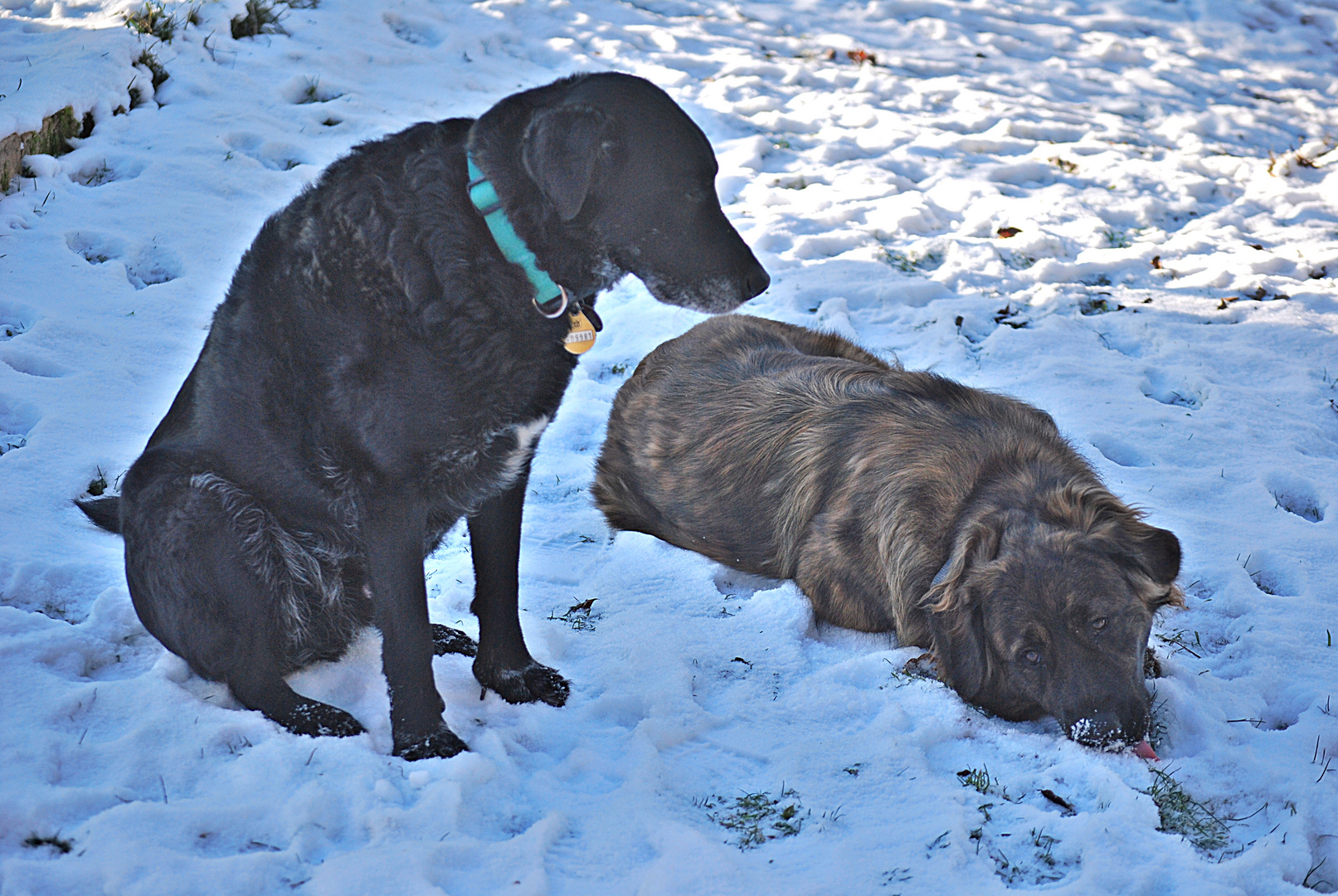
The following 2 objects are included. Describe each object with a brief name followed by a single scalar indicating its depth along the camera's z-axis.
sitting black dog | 2.65
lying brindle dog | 3.02
